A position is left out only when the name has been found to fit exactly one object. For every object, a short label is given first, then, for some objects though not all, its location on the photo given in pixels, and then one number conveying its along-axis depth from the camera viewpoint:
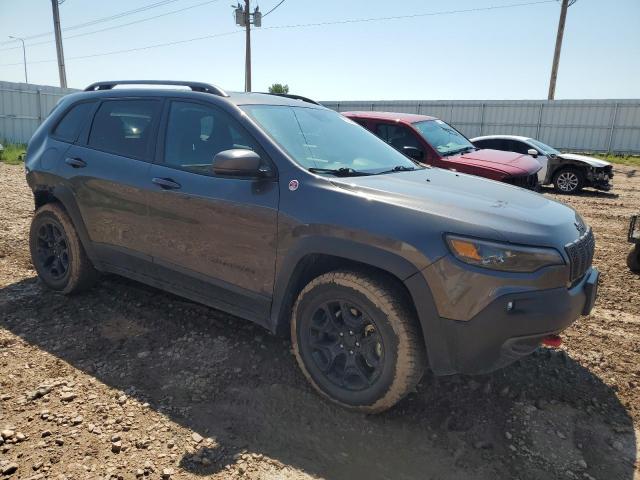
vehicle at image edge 5.14
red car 7.23
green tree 46.46
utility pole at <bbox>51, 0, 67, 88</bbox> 25.08
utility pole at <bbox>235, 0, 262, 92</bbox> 26.17
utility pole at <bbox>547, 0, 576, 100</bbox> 22.38
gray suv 2.40
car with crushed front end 11.43
